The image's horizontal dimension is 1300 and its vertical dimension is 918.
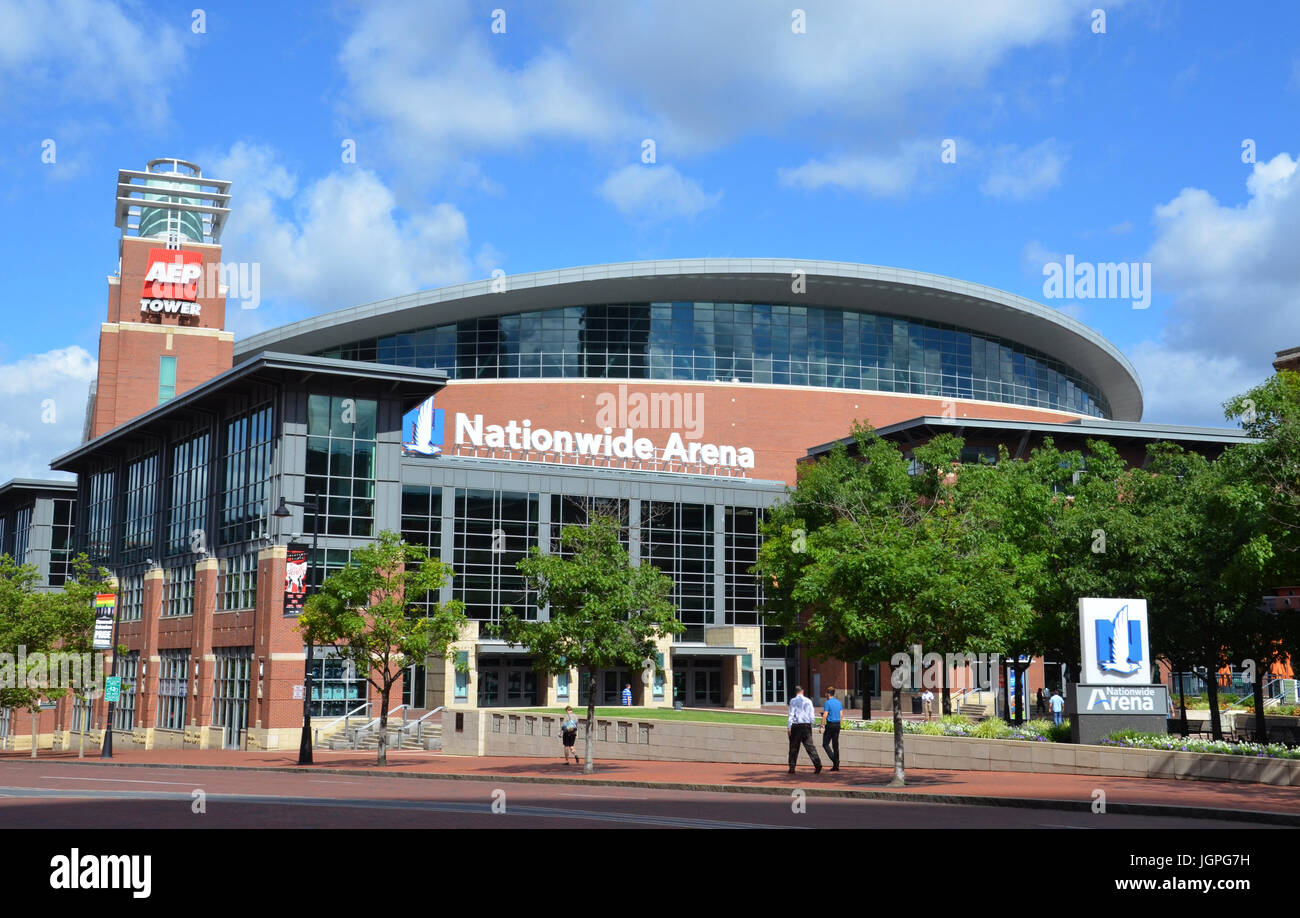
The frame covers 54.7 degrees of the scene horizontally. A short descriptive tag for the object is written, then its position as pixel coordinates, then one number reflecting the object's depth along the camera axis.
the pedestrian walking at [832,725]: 28.13
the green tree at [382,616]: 37.00
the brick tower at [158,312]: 78.38
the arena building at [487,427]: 49.47
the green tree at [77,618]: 52.47
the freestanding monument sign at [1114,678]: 27.98
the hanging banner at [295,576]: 45.72
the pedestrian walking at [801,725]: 27.72
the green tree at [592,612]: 32.66
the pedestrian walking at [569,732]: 34.81
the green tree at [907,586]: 25.98
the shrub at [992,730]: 31.34
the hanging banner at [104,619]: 48.19
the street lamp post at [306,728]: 38.16
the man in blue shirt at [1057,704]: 44.06
